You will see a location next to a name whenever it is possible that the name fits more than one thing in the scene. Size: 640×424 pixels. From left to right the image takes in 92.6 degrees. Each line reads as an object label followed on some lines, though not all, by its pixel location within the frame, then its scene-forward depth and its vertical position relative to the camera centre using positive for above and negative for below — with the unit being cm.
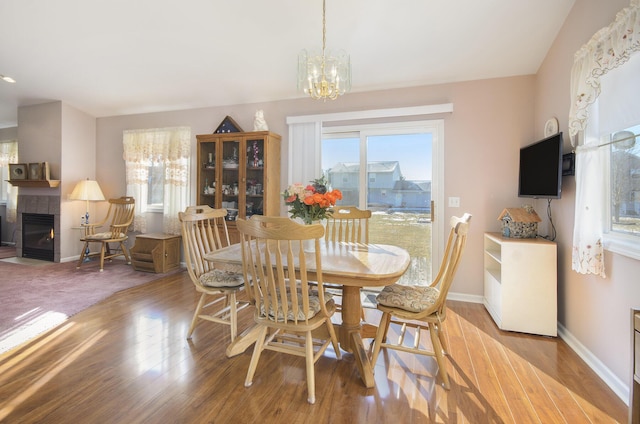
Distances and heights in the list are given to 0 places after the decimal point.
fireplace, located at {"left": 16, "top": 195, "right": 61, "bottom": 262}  484 -30
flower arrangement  205 +8
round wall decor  259 +76
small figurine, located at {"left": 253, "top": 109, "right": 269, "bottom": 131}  389 +114
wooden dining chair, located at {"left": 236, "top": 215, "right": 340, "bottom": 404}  153 -49
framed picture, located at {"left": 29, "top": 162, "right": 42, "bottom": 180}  477 +61
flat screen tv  238 +38
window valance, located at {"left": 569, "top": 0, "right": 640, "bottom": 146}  158 +92
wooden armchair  450 -30
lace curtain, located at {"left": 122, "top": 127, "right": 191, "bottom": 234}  455 +70
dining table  165 -33
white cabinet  245 -60
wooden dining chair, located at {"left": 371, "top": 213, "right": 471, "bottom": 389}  173 -56
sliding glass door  346 +38
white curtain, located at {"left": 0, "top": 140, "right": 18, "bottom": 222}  604 +101
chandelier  219 +101
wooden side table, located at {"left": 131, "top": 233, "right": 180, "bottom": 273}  425 -60
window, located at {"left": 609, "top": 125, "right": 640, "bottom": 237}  176 +19
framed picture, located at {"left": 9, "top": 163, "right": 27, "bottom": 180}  487 +63
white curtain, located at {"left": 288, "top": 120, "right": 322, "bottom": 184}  380 +78
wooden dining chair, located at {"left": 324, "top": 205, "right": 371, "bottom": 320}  277 -3
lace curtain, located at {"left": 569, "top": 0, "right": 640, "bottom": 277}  186 +40
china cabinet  383 +51
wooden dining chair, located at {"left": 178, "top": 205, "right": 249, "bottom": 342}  225 -50
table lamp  473 +29
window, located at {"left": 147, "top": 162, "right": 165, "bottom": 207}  490 +37
